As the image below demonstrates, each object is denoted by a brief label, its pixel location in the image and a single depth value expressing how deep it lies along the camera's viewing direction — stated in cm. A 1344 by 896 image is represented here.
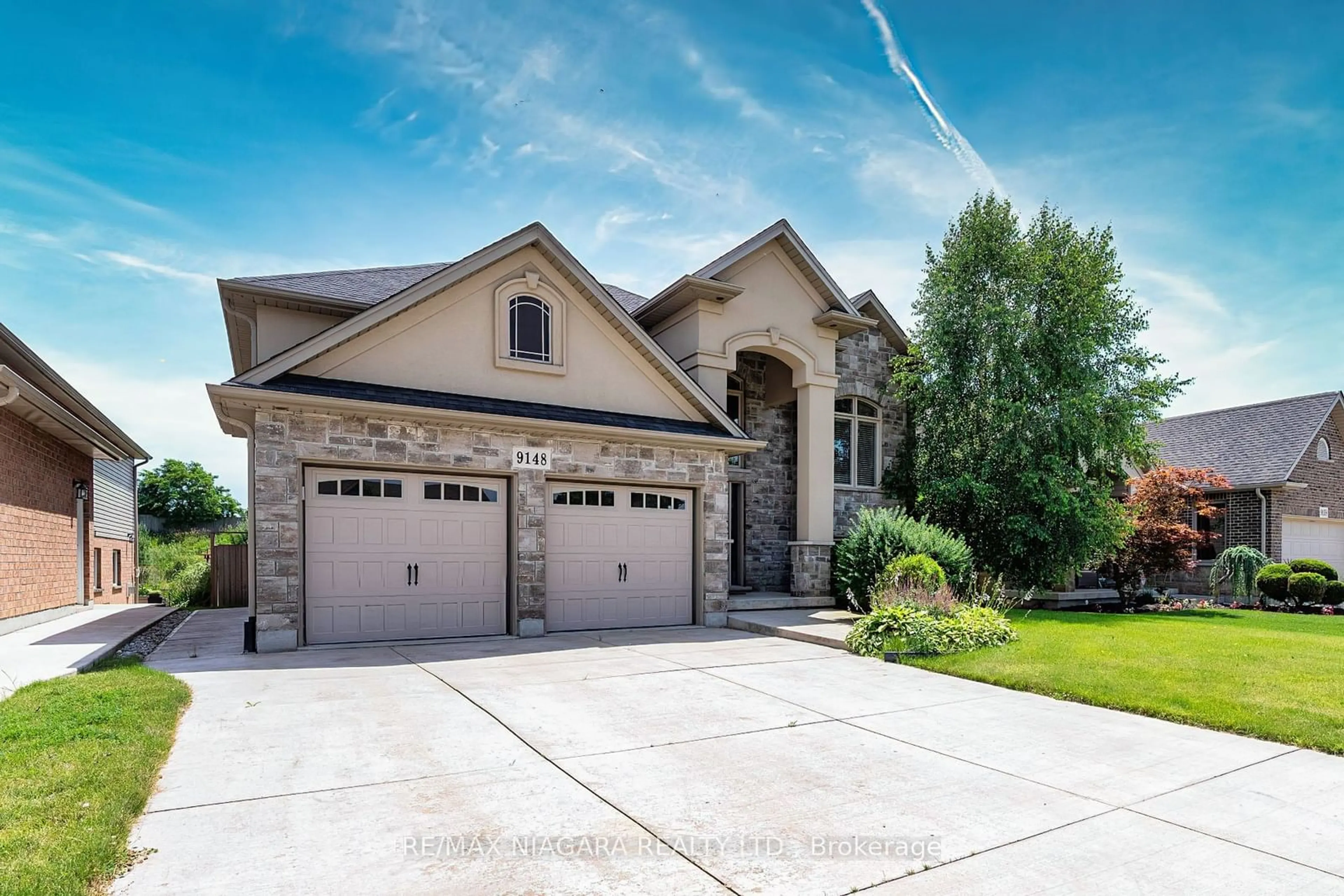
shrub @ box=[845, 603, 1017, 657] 1013
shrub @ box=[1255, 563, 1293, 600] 1891
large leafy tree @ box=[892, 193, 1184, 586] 1609
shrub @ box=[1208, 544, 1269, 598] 1973
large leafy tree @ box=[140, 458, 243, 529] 4703
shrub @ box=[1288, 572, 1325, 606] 1823
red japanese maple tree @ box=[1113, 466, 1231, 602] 1839
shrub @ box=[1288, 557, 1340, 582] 1939
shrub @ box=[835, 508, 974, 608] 1375
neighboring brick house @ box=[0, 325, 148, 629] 1228
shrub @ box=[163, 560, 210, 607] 1847
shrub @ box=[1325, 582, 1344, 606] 1853
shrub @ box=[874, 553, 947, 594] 1203
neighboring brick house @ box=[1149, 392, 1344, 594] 2130
